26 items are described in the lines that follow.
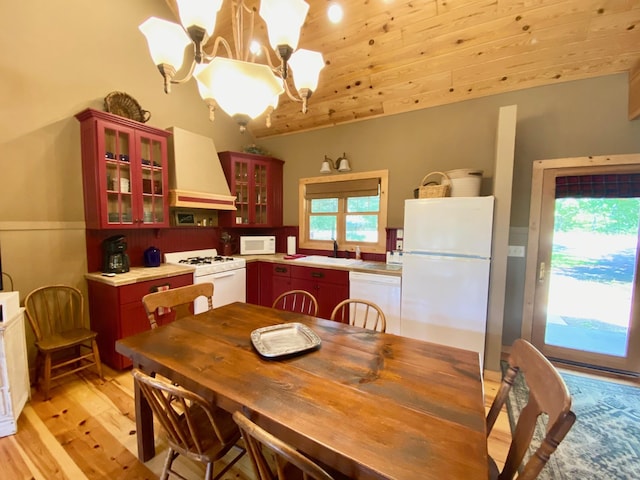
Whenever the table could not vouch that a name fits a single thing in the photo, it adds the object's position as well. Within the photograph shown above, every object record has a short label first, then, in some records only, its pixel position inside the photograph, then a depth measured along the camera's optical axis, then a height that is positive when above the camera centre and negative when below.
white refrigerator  2.37 -0.38
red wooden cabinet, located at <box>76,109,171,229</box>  2.45 +0.47
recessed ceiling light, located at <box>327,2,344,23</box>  2.47 +1.93
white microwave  3.91 -0.31
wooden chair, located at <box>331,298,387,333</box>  2.86 -0.95
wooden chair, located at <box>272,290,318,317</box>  3.25 -0.96
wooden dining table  0.80 -0.64
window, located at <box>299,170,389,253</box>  3.52 +0.19
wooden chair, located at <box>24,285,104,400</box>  2.14 -0.95
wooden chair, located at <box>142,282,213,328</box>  1.78 -0.52
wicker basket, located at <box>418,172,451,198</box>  2.61 +0.35
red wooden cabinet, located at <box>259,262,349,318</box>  3.13 -0.71
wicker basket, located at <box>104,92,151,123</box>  2.62 +1.12
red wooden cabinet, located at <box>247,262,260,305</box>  3.63 -0.79
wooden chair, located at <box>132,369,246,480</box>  1.00 -0.95
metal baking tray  1.36 -0.62
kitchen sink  3.33 -0.45
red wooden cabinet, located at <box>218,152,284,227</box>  3.74 +0.50
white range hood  3.07 +0.56
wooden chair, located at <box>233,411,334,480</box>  0.68 -0.59
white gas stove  3.03 -0.58
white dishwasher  2.77 -0.68
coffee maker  2.63 -0.33
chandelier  1.18 +0.81
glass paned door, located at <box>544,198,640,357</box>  2.49 -0.41
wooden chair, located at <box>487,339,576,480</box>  0.75 -0.56
